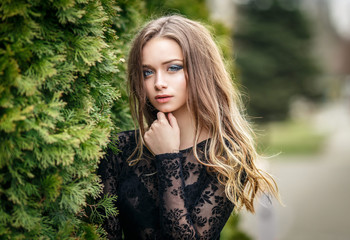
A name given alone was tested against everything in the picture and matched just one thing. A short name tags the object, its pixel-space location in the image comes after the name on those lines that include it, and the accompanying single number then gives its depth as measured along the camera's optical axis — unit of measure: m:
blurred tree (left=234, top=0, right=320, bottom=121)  15.33
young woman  2.01
